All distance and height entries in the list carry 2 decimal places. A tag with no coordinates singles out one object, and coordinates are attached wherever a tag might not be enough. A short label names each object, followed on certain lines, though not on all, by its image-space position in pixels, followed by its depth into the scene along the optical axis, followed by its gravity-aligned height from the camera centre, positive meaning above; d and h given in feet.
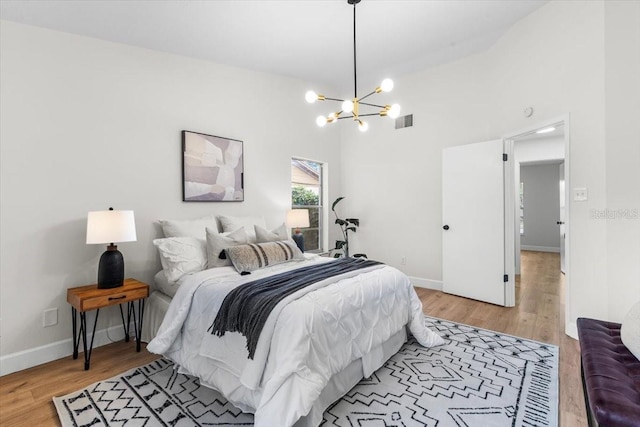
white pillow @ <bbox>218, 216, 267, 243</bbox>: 11.27 -0.39
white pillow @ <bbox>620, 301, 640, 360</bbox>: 5.01 -2.06
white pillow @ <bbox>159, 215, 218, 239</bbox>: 9.96 -0.46
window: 16.08 +1.03
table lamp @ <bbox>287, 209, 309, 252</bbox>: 14.03 -0.23
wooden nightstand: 7.85 -2.31
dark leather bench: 3.77 -2.45
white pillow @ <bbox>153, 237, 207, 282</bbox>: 8.86 -1.28
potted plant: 16.57 -0.78
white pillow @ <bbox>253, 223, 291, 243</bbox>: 10.50 -0.80
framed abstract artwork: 11.10 +1.77
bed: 5.33 -2.74
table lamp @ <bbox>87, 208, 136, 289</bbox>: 8.11 -0.61
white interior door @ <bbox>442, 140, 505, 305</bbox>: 12.56 -0.39
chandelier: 8.23 +3.16
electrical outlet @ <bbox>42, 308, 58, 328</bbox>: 8.39 -2.90
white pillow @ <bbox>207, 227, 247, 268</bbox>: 9.17 -1.01
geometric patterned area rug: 5.90 -4.02
